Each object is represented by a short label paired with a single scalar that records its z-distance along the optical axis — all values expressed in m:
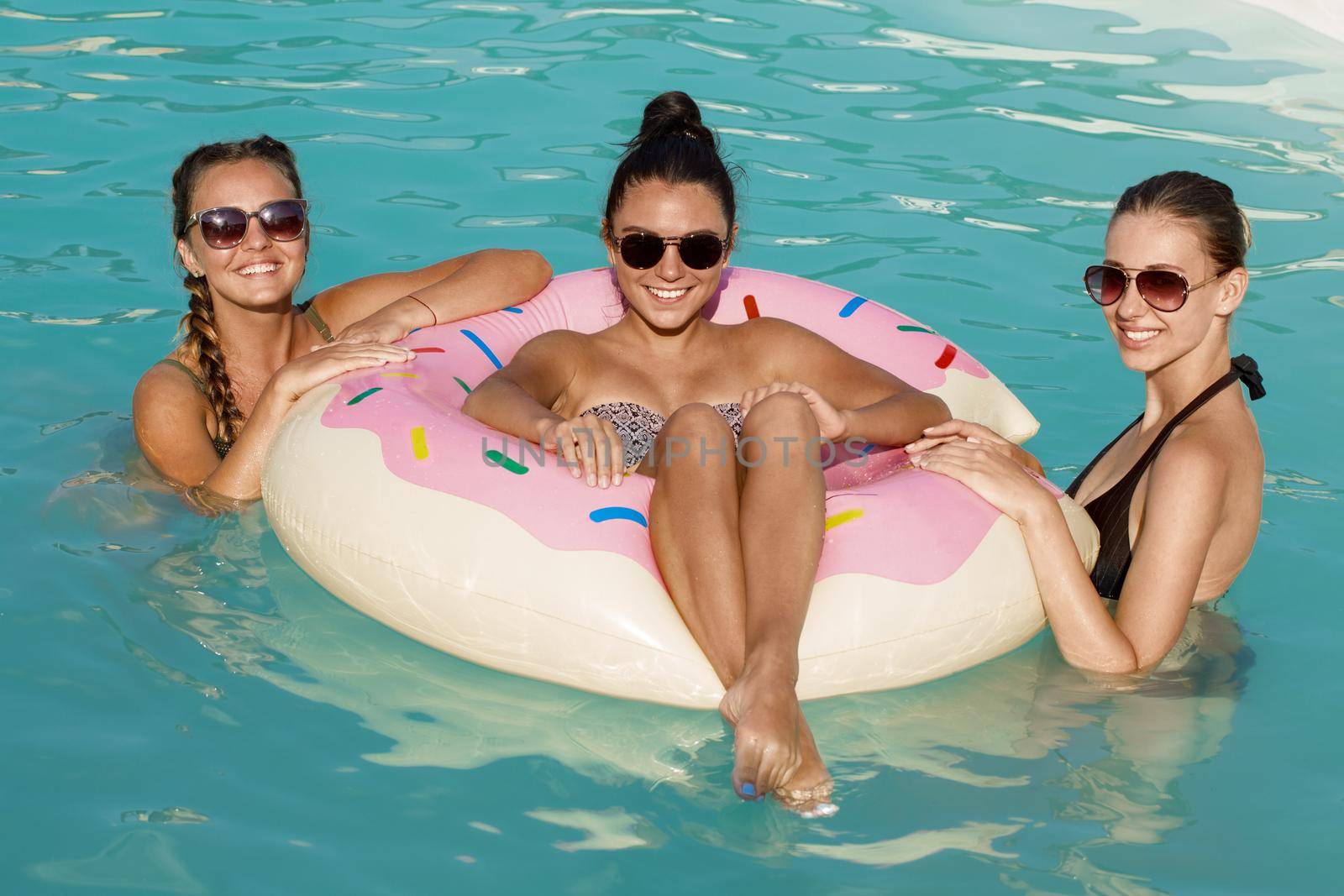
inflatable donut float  5.99
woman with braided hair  7.45
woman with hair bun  5.57
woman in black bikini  6.09
